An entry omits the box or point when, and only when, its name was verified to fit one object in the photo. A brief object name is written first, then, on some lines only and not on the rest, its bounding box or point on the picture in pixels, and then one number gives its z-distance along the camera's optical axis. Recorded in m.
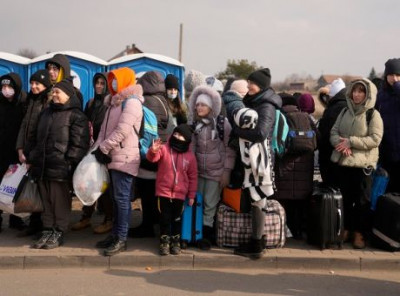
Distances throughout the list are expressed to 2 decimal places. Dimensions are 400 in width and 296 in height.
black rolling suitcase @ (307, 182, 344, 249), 5.10
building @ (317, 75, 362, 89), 82.34
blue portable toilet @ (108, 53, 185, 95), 9.02
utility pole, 29.24
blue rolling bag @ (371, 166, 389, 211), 5.35
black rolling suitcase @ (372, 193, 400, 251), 5.06
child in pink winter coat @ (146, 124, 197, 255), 4.95
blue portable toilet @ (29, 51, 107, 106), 8.76
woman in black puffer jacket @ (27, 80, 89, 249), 4.98
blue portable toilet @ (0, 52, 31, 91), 8.61
